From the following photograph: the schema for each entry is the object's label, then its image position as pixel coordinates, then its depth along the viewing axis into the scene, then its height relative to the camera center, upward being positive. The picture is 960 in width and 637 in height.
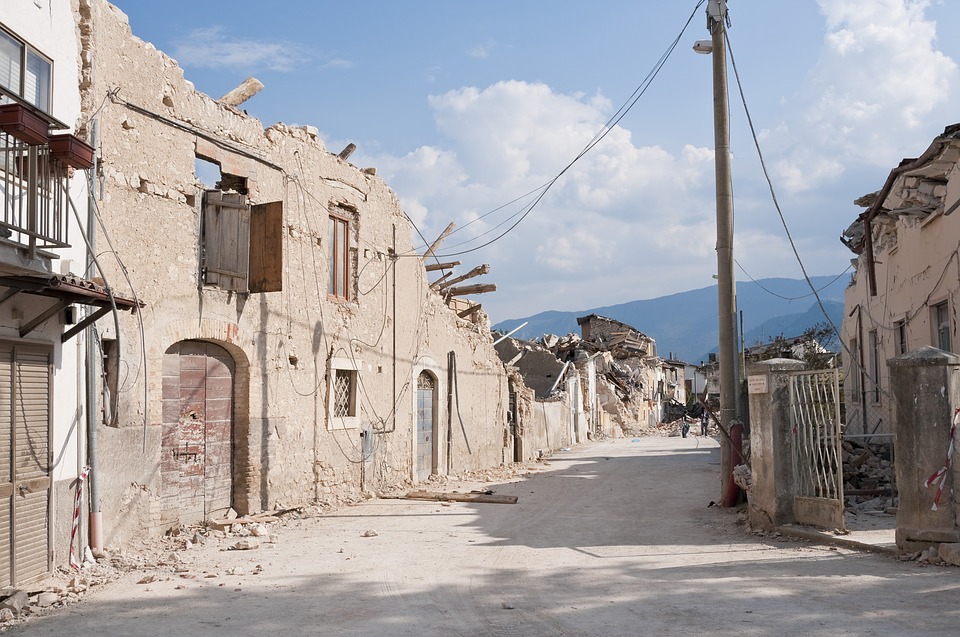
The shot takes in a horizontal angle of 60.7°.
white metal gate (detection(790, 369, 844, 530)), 9.71 -0.77
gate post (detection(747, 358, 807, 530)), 10.25 -0.72
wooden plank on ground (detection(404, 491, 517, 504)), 14.48 -1.83
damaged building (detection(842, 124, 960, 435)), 11.73 +1.95
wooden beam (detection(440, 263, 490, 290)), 20.78 +3.11
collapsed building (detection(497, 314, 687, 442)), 37.88 +0.83
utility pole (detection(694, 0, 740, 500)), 13.02 +2.51
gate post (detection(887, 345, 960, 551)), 8.22 -0.57
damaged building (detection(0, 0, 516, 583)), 8.00 +1.28
